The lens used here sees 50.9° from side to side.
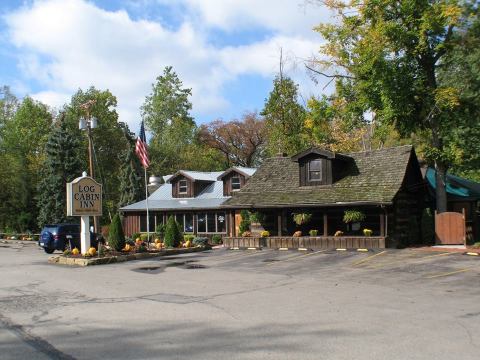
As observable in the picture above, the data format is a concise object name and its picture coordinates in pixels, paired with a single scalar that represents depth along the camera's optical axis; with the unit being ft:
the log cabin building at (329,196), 84.43
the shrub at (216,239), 110.73
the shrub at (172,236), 91.61
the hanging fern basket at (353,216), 82.69
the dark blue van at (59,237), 92.79
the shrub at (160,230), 121.39
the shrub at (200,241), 101.23
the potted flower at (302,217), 89.45
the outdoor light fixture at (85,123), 94.43
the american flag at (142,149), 97.96
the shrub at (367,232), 82.33
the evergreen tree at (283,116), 142.51
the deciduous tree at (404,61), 84.69
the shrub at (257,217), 97.25
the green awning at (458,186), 100.63
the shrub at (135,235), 125.72
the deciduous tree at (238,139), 212.84
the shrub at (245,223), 105.29
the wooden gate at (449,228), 80.94
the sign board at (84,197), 76.23
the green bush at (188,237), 106.22
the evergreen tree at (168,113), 208.23
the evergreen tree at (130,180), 165.17
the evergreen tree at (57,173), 149.59
